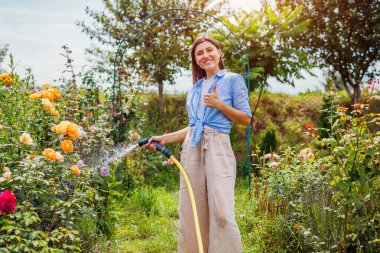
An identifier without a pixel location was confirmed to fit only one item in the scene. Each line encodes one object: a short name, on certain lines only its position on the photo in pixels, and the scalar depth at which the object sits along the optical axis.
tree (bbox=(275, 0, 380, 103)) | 12.05
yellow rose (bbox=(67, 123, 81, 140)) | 3.06
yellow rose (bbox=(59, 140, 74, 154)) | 3.02
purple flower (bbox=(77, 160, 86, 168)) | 3.37
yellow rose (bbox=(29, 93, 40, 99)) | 3.41
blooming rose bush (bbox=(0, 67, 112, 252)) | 2.37
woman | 2.88
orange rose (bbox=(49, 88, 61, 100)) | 3.51
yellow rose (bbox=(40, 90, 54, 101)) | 3.47
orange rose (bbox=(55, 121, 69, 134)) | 3.05
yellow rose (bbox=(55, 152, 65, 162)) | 2.81
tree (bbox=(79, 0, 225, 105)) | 9.91
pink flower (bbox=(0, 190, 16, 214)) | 2.28
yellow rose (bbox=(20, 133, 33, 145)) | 2.91
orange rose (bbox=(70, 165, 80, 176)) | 2.93
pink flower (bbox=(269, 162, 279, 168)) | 4.48
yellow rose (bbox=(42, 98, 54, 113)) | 3.33
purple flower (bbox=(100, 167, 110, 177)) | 3.93
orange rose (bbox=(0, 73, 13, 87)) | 3.62
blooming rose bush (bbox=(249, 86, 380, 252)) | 3.01
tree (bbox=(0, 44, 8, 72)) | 13.25
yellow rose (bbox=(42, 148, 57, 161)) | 2.77
